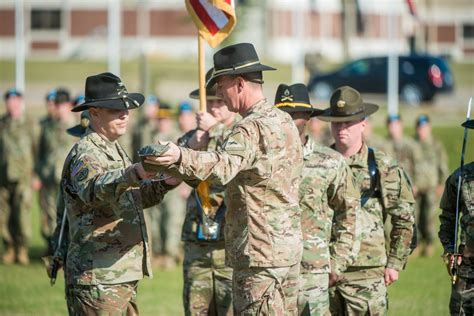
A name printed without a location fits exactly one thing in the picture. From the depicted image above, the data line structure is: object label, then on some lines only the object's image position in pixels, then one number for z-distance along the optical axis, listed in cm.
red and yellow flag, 1812
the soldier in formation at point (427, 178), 3806
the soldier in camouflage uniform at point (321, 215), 1683
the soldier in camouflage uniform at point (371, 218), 1808
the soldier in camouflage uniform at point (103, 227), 1510
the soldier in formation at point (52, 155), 3356
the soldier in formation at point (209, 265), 1866
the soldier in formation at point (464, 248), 1661
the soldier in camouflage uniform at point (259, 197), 1450
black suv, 7500
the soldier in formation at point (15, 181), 3472
